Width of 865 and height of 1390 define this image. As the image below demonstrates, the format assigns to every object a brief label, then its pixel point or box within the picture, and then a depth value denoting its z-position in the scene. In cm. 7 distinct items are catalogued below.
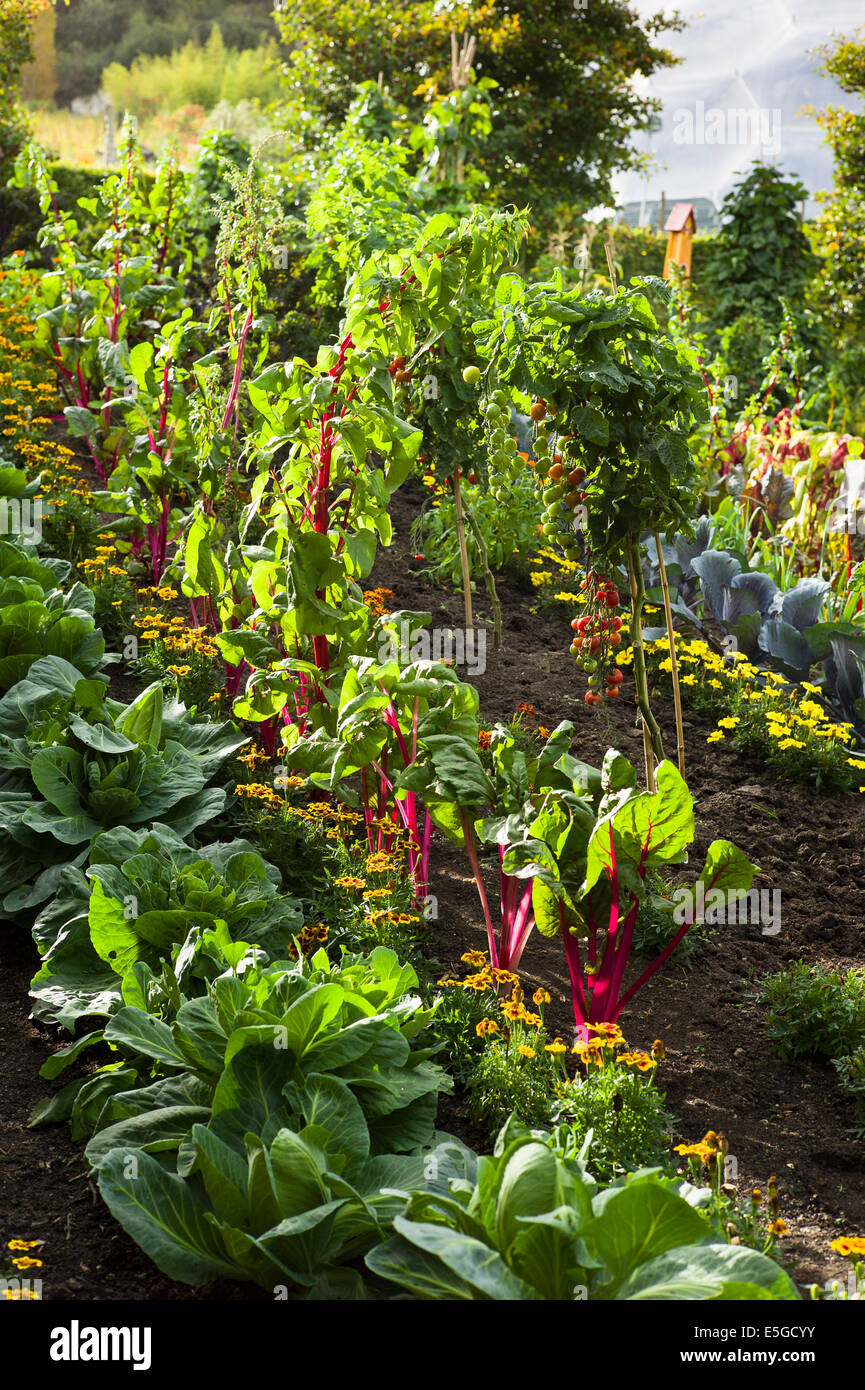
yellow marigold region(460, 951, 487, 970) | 246
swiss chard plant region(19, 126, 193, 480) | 515
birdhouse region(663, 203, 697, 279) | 998
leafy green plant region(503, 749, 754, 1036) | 230
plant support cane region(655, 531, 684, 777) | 342
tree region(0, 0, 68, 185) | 1117
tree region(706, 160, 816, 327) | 1004
